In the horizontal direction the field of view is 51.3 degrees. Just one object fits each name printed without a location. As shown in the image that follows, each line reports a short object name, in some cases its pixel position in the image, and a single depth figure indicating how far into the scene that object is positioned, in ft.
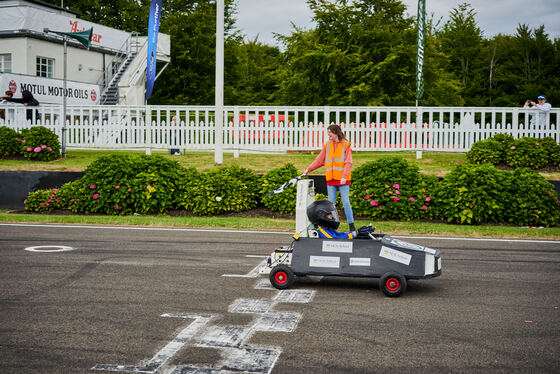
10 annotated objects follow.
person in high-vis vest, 31.60
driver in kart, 24.13
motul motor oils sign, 92.37
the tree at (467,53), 182.29
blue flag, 68.18
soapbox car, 22.54
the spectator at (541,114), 59.00
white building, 101.55
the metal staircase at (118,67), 116.06
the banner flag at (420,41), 65.67
